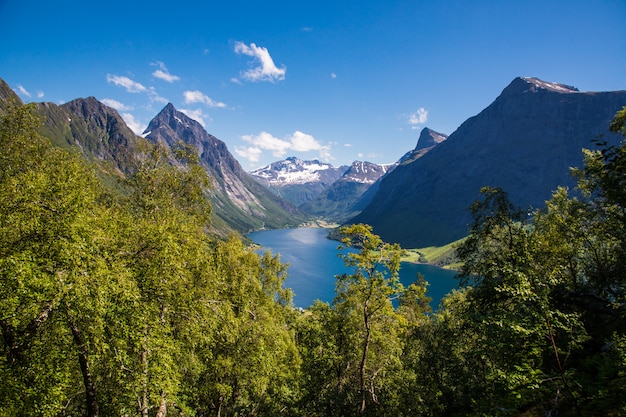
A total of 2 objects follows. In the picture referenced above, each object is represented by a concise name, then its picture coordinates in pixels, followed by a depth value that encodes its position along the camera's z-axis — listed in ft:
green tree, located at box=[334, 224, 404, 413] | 73.51
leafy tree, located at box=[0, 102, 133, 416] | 40.01
